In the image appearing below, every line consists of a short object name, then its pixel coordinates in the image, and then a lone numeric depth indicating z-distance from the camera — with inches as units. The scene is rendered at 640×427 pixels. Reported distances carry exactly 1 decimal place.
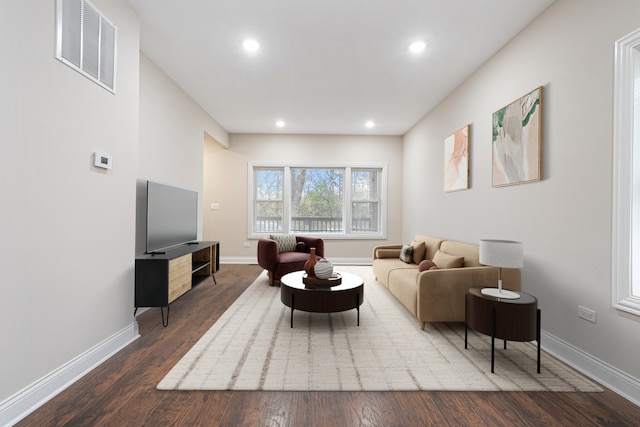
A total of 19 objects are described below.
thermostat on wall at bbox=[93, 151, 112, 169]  84.6
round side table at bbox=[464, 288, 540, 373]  80.6
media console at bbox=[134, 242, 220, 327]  106.7
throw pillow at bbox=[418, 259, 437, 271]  128.1
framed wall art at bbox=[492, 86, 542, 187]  100.3
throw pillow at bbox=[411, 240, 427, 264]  170.6
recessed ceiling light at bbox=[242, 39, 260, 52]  117.9
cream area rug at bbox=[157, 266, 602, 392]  76.2
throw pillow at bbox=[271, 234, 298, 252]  202.5
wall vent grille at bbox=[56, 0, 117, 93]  73.8
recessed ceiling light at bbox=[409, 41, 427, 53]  118.1
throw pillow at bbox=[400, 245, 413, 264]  171.5
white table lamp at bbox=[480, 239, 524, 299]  84.9
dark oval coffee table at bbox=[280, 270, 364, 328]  111.1
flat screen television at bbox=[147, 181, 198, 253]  124.6
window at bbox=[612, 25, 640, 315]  71.9
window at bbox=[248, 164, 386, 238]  257.4
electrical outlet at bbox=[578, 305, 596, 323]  81.2
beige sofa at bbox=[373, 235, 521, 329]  107.3
